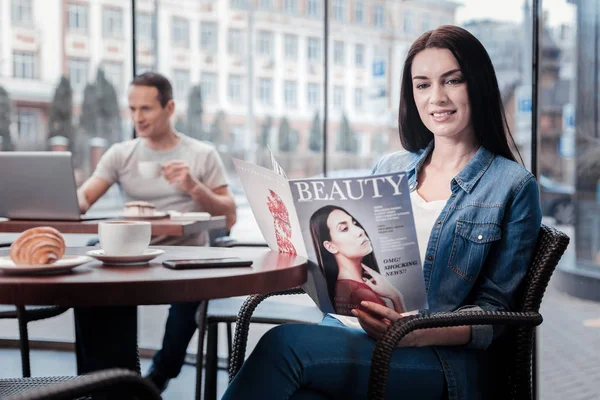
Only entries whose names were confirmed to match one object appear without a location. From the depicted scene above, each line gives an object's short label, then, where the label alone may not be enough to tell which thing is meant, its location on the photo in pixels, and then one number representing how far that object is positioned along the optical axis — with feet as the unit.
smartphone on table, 4.03
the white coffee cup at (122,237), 4.21
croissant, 3.88
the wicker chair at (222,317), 6.97
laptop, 7.58
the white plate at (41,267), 3.76
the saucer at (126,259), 4.16
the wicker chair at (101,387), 2.56
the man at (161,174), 9.16
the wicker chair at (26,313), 7.21
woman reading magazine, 4.08
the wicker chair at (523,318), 4.11
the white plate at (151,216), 8.20
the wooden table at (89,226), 7.35
